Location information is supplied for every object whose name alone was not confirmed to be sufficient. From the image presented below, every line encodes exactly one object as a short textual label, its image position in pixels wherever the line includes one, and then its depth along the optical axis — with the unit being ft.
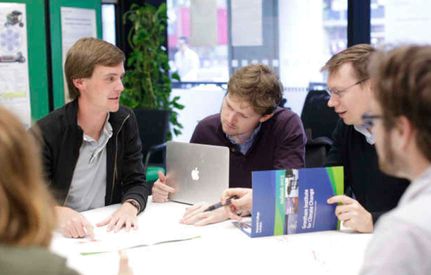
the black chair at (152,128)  16.67
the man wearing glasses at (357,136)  8.74
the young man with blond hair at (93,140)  9.21
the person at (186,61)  20.29
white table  6.46
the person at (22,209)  3.43
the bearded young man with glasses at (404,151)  3.80
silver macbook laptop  8.68
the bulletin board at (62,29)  16.28
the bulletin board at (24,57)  15.01
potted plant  18.93
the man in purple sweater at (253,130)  9.38
